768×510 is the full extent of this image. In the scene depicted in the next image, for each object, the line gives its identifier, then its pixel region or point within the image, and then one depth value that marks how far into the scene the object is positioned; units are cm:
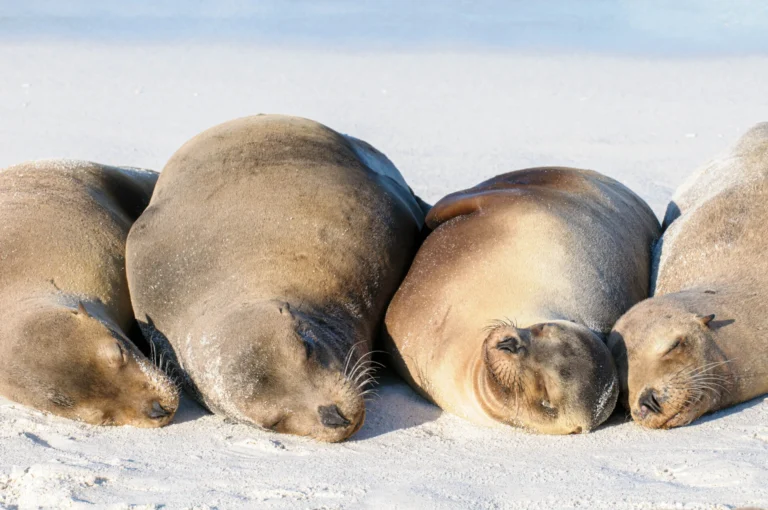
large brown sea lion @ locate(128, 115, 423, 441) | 895
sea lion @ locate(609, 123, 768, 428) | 904
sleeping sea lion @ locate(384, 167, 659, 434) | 870
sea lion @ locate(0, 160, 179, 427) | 932
